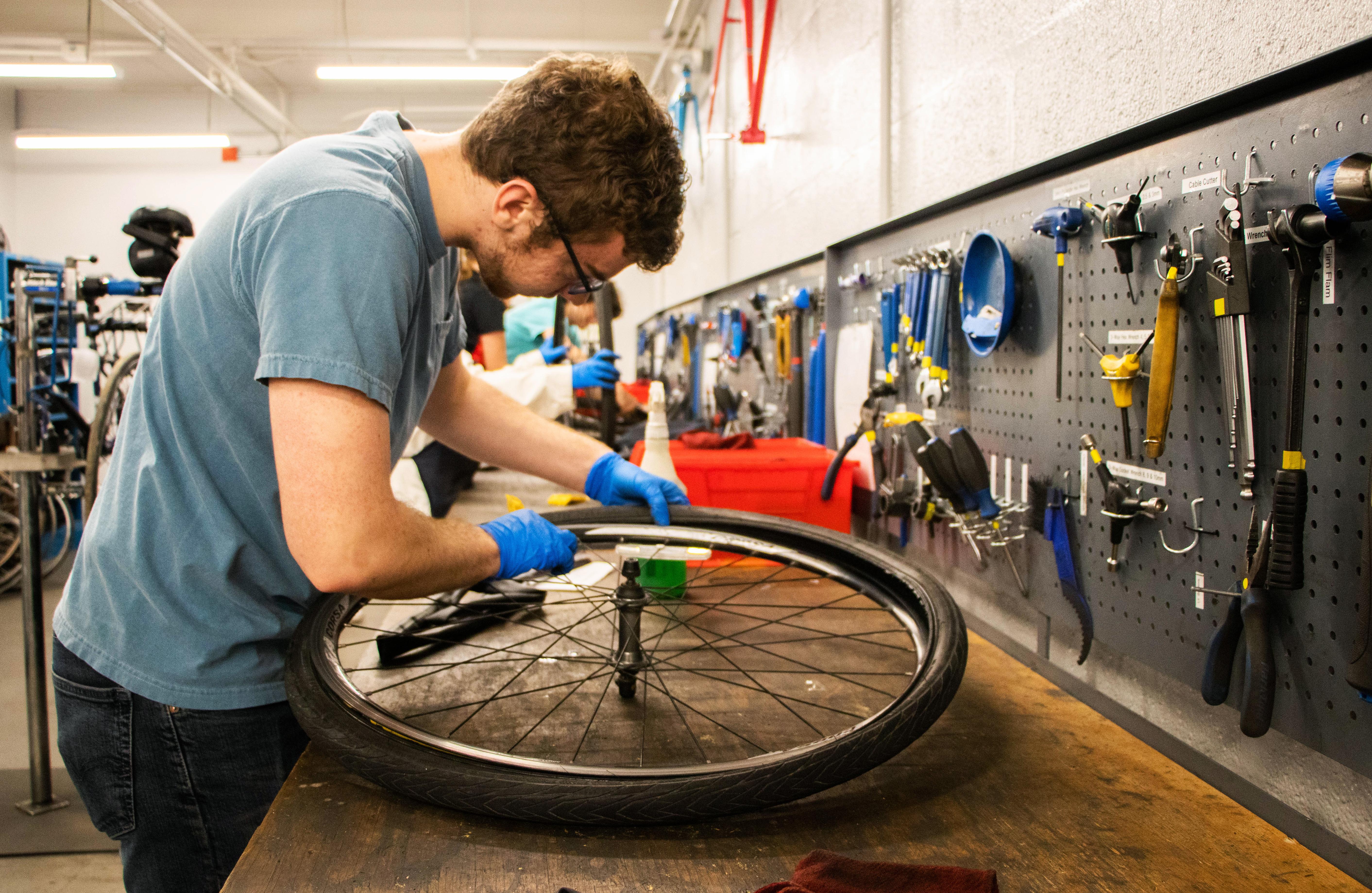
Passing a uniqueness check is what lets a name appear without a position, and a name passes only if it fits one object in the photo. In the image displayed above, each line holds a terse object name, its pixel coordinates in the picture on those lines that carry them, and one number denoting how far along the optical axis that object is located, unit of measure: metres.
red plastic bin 1.68
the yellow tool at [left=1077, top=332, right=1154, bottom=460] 0.88
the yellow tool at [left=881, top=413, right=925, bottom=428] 1.38
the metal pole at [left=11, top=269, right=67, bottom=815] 1.92
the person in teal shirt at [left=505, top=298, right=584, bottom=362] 3.87
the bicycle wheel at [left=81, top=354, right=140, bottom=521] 2.50
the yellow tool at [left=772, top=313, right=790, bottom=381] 2.43
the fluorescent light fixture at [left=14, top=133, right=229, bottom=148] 7.68
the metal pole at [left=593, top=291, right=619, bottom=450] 2.01
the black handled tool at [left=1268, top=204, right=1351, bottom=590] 0.67
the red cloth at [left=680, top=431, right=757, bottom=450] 1.90
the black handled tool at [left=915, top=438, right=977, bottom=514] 1.21
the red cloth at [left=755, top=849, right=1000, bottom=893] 0.58
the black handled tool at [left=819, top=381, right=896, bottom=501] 1.65
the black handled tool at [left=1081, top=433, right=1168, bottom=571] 0.89
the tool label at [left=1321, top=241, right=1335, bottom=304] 0.67
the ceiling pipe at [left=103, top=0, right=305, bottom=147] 6.17
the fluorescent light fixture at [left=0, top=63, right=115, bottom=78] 6.16
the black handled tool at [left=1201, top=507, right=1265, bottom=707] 0.78
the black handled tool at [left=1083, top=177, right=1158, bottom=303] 0.87
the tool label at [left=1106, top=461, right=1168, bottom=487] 0.88
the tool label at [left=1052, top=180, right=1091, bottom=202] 1.00
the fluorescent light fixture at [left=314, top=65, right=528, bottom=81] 5.64
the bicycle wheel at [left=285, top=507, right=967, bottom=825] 0.69
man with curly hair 0.79
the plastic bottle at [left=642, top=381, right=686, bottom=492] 1.56
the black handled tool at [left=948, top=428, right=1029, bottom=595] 1.20
